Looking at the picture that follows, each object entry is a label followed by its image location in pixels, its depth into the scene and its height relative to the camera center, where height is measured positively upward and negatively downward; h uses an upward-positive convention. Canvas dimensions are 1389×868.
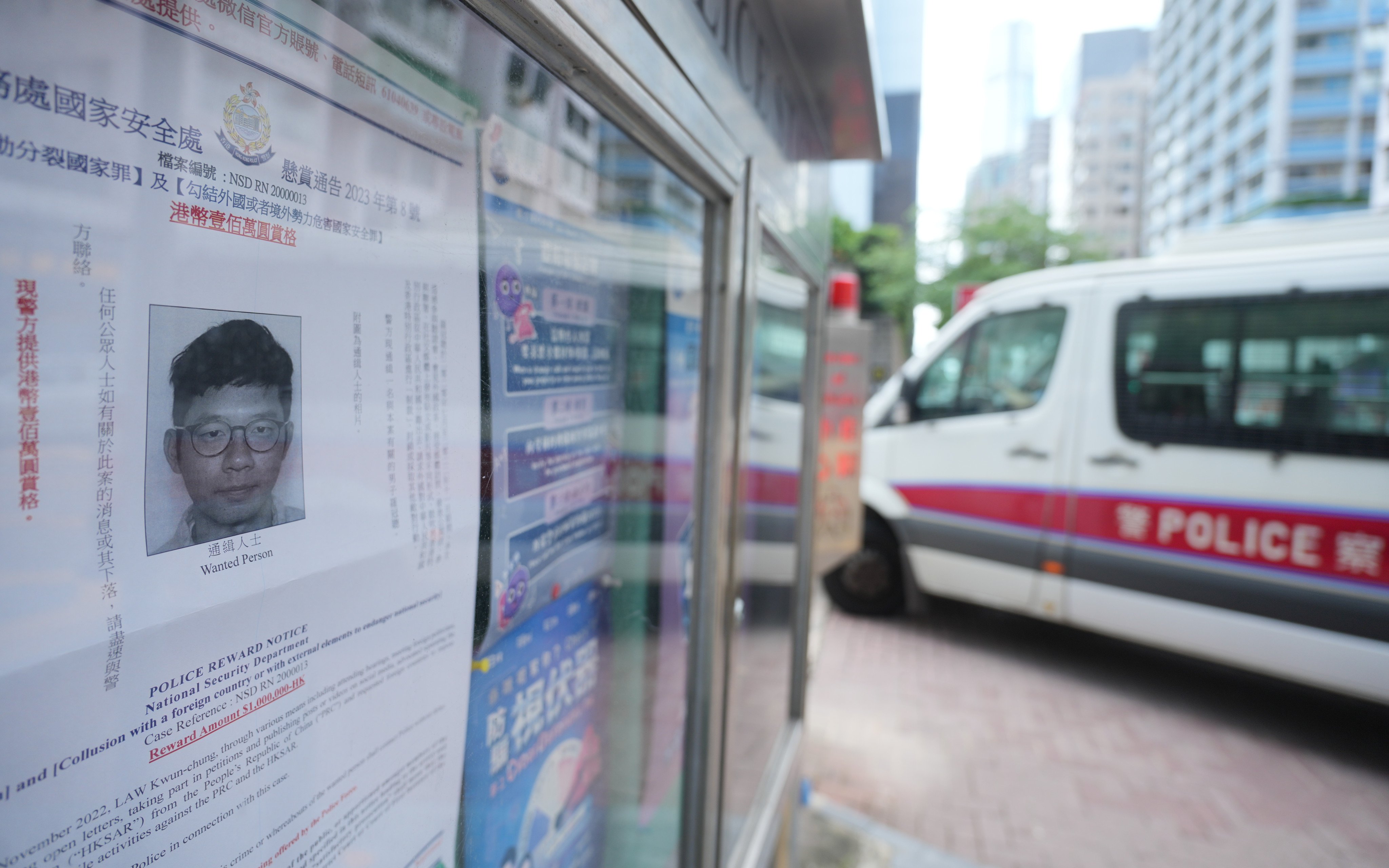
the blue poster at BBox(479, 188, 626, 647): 0.89 -0.03
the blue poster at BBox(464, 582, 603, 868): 0.96 -0.50
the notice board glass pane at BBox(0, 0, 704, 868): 0.45 -0.04
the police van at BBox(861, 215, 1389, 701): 3.57 -0.33
